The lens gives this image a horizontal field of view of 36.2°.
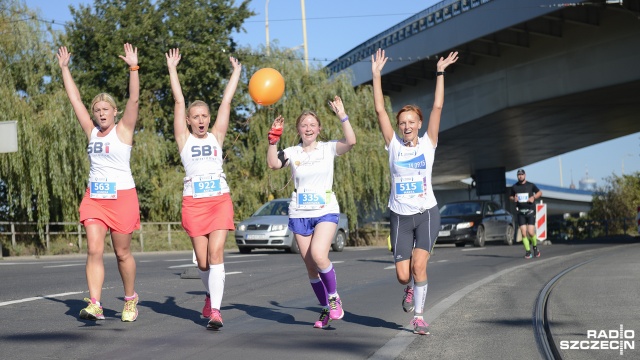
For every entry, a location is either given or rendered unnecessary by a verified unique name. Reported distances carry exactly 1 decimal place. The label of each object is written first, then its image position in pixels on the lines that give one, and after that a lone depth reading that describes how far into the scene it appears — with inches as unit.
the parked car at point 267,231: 1065.5
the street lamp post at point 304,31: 2296.5
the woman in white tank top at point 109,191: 337.7
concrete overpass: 1233.4
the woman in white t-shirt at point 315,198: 333.4
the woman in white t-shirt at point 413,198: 322.0
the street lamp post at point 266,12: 2470.7
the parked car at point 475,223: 1235.9
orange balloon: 374.9
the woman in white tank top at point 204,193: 332.8
